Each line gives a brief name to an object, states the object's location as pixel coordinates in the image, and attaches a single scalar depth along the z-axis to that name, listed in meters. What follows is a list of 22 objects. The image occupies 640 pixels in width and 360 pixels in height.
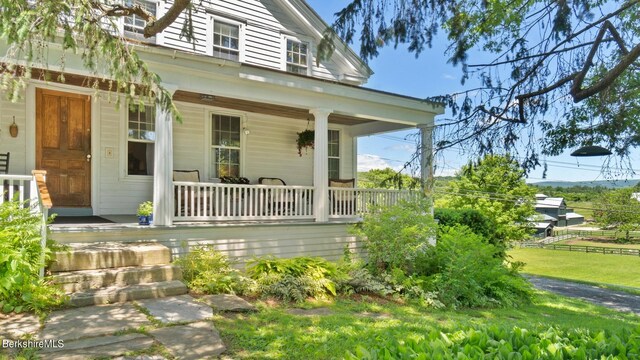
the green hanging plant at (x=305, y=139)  10.70
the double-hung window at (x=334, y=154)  11.82
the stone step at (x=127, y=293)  4.76
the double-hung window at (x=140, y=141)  8.68
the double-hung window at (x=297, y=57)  11.88
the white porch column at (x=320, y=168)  8.43
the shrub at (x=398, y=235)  7.41
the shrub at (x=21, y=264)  4.30
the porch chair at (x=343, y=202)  8.99
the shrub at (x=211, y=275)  5.81
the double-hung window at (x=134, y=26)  9.16
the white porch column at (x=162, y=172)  6.67
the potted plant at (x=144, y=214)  6.84
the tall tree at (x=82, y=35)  3.98
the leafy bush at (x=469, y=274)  7.00
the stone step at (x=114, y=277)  5.04
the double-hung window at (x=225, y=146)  9.80
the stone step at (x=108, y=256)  5.37
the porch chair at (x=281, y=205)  8.20
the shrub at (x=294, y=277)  5.97
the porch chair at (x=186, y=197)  7.02
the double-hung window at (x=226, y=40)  10.62
